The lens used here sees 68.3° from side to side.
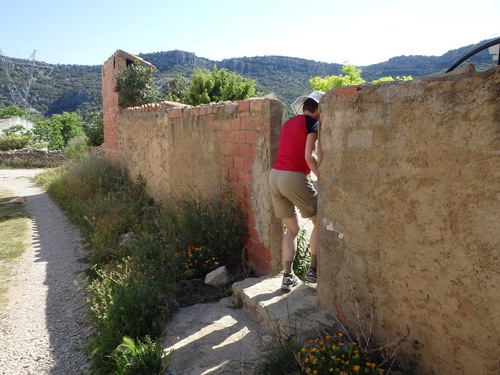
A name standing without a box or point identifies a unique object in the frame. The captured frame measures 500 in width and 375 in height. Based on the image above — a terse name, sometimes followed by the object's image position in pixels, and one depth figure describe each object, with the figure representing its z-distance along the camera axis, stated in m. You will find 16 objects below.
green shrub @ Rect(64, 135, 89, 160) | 14.05
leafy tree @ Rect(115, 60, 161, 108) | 9.60
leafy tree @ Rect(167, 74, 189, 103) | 16.05
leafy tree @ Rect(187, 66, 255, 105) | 15.58
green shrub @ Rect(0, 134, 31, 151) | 20.11
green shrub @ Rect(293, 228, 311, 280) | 3.69
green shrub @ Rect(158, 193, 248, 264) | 4.00
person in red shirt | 2.98
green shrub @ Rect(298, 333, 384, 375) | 2.03
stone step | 2.61
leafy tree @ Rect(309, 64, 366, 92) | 22.39
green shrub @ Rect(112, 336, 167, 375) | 2.63
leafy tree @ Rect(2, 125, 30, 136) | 26.04
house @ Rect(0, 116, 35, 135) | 30.28
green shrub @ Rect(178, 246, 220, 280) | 3.89
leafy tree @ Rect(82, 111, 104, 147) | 14.82
